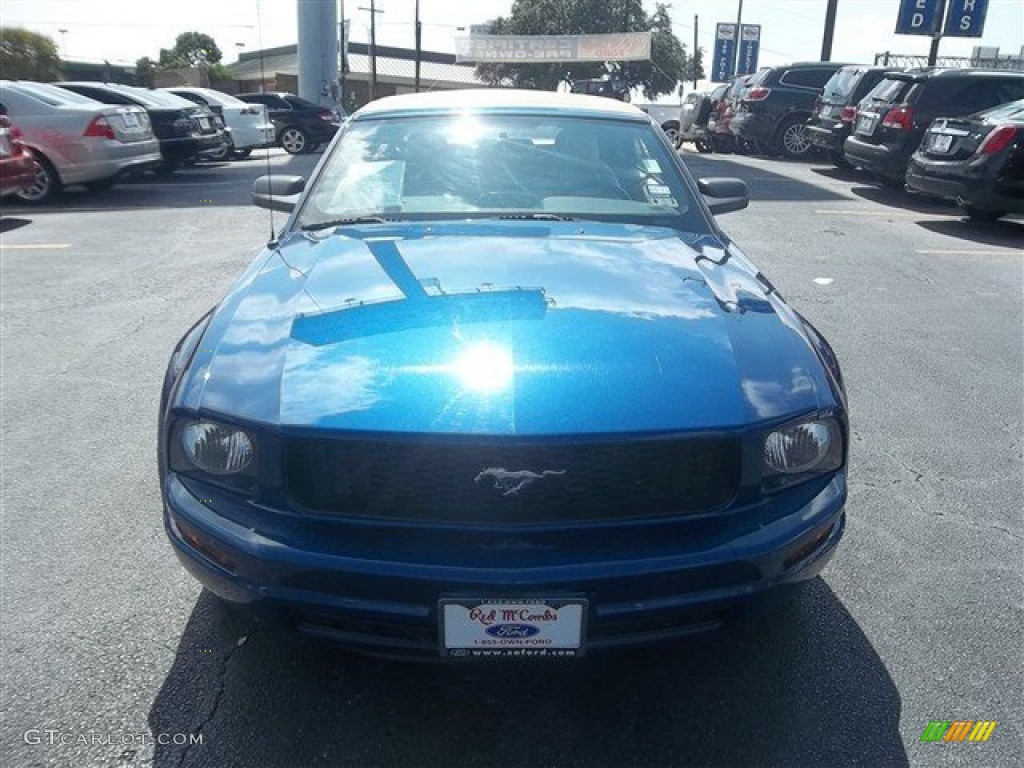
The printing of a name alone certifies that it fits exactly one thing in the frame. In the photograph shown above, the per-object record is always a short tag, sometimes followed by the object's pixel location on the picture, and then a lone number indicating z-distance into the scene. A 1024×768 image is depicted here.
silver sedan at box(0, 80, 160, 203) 11.20
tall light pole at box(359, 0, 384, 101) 45.84
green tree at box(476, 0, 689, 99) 57.88
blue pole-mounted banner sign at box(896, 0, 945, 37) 22.62
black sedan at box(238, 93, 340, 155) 20.19
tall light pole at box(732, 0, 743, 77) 37.16
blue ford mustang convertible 2.05
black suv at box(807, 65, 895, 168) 14.33
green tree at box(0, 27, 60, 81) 36.69
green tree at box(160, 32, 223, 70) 79.00
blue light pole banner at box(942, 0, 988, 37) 22.48
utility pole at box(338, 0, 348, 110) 24.35
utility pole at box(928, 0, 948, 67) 22.61
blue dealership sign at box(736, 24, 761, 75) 37.41
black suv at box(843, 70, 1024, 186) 11.66
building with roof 57.88
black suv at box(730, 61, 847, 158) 17.34
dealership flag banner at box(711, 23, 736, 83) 37.41
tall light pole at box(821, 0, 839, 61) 26.30
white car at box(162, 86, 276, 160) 17.17
